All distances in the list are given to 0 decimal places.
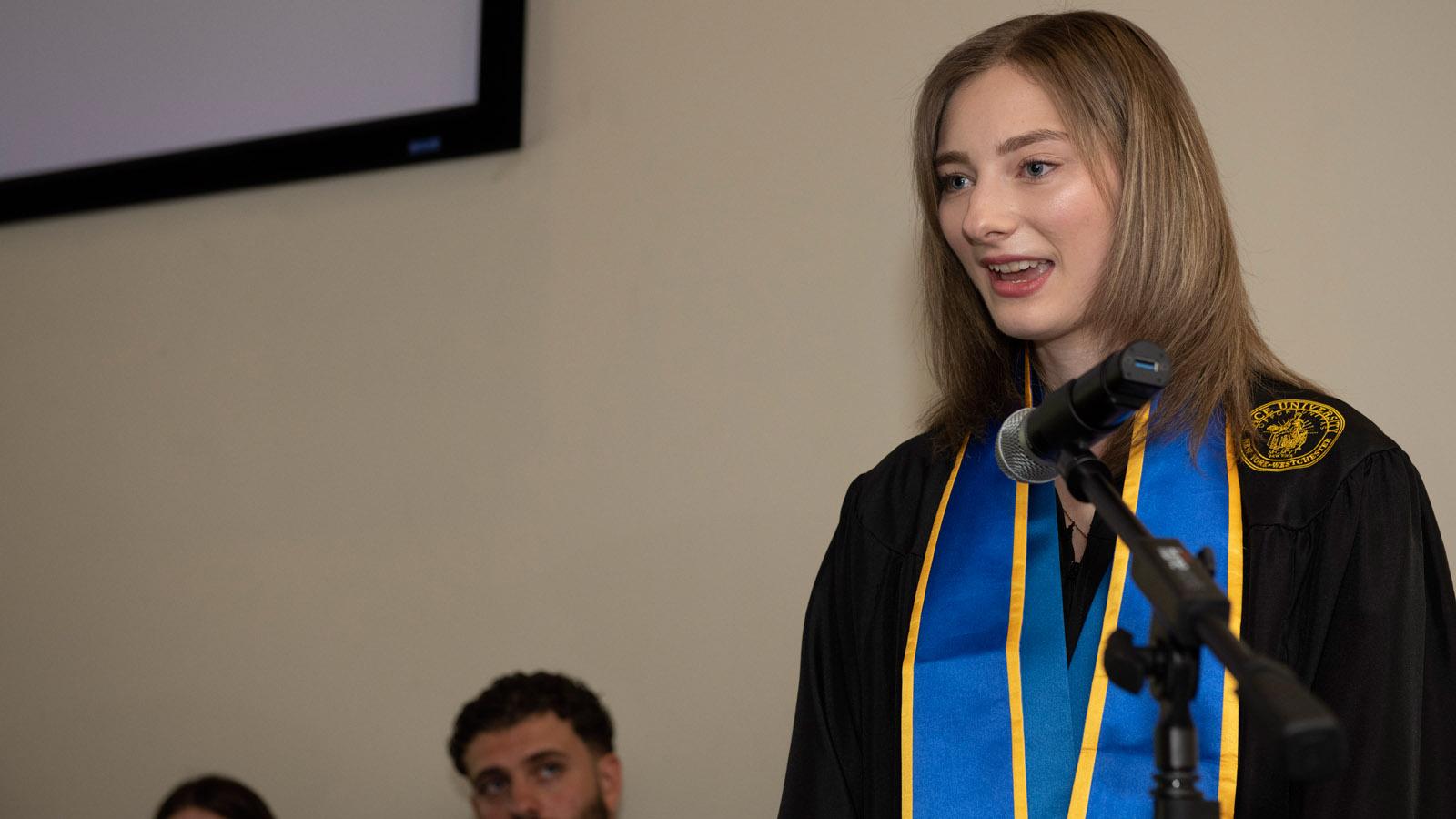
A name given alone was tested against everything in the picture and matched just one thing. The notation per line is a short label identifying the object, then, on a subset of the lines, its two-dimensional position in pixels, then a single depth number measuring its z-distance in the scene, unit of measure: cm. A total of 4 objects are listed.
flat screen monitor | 358
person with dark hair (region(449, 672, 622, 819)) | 301
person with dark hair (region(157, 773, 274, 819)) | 309
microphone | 117
